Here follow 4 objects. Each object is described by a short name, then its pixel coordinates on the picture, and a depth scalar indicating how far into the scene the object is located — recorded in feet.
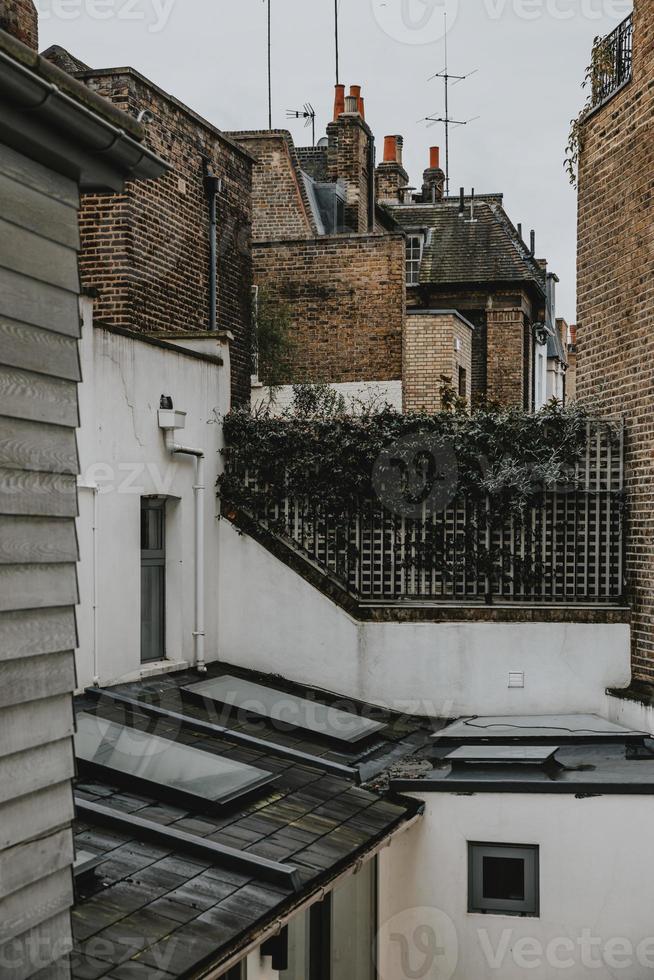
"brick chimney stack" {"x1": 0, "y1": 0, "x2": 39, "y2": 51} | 34.50
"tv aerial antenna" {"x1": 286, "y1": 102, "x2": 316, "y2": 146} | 100.30
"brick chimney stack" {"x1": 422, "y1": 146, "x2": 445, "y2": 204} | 112.16
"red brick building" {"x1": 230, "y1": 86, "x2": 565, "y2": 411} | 61.16
